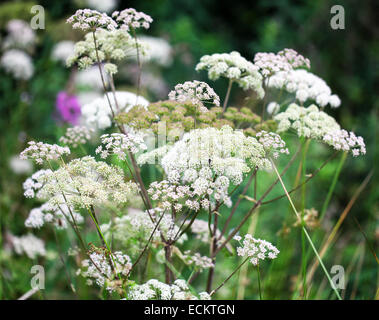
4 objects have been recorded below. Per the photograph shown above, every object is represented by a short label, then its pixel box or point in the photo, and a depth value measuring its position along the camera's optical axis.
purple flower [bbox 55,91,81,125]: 1.55
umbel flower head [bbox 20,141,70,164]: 0.84
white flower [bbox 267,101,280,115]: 0.98
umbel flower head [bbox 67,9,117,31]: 0.87
